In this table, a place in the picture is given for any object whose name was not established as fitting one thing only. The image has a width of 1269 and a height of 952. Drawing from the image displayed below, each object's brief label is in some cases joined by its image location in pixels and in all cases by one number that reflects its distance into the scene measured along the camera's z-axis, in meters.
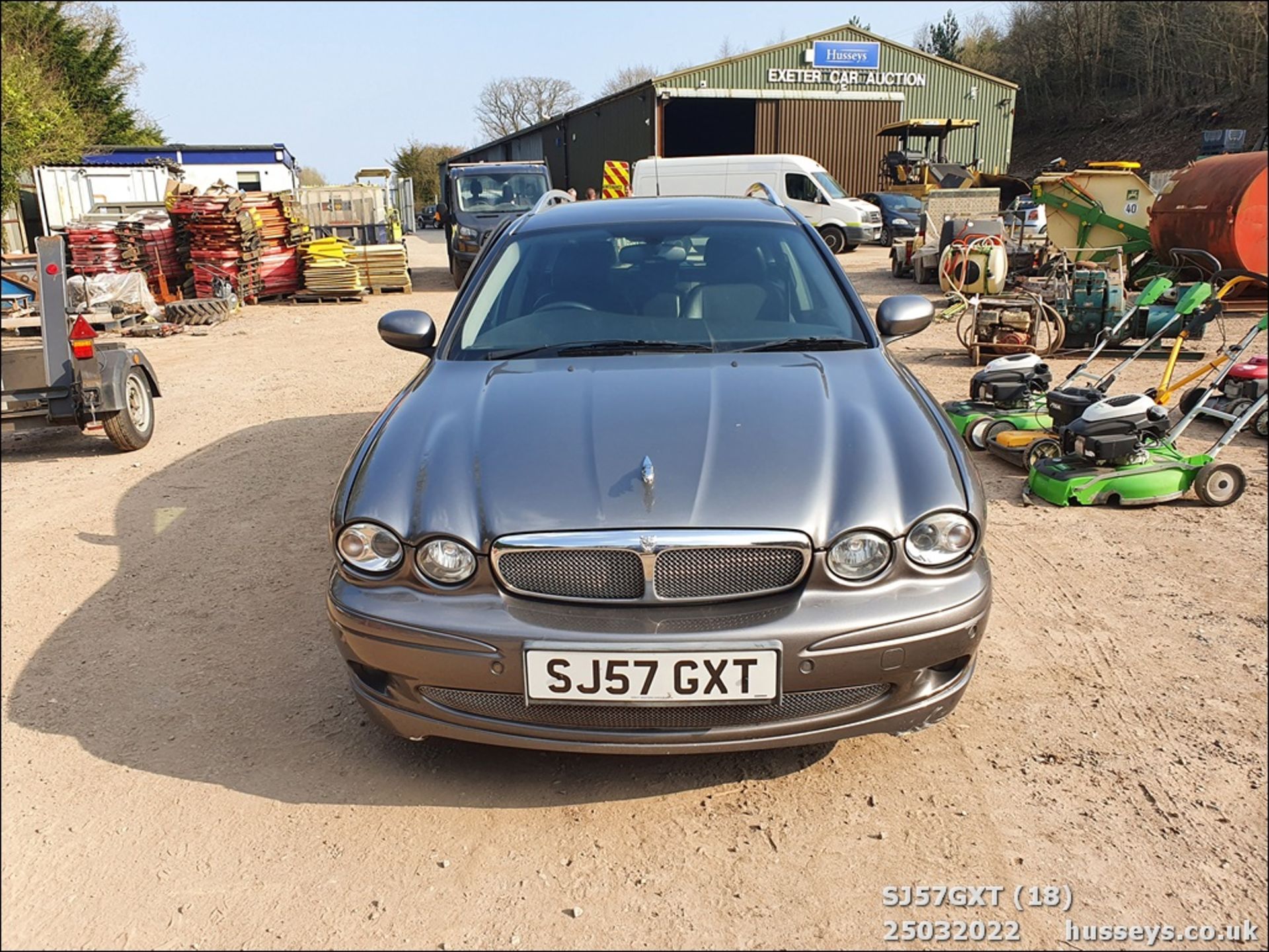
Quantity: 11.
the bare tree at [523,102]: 66.75
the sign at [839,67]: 30.38
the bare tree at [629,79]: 54.09
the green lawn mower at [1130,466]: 4.81
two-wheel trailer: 6.14
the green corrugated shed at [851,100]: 30.16
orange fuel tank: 9.18
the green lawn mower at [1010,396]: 5.97
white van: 22.00
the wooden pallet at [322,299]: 16.27
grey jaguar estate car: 2.35
